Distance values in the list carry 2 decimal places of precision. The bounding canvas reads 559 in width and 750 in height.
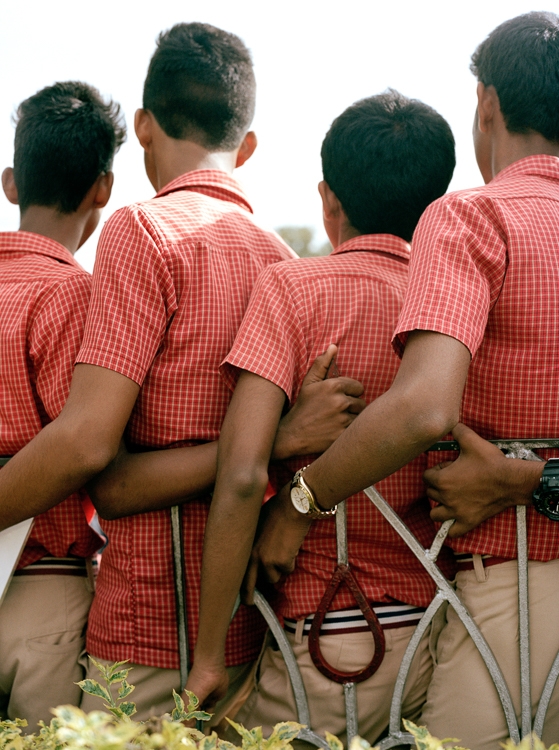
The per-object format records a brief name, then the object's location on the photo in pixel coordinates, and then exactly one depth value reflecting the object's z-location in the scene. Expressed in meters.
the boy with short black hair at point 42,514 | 2.03
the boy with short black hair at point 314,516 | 1.73
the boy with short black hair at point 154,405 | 1.78
